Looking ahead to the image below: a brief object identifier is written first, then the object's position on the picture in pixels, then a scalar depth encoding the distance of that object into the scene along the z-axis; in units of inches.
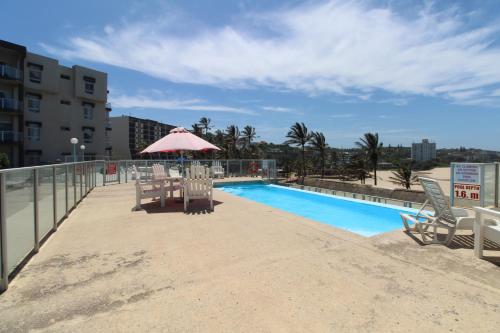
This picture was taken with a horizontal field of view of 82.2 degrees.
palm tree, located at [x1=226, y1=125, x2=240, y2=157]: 1823.3
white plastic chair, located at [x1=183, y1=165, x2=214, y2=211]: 279.4
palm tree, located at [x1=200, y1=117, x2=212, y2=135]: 2033.7
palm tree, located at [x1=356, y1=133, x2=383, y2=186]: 1529.3
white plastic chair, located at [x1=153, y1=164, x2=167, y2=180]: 329.3
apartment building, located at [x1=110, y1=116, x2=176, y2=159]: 2624.5
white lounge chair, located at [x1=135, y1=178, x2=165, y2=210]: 276.7
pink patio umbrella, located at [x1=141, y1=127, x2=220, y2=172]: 314.0
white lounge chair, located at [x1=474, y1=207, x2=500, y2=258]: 141.5
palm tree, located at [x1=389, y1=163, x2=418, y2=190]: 1187.3
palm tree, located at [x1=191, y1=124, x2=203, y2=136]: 2004.3
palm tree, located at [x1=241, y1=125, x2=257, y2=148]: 1952.9
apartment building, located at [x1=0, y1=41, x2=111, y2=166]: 1054.4
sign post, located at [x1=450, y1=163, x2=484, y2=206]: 283.7
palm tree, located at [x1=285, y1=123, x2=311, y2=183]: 1651.1
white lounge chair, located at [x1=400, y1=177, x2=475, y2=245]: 168.2
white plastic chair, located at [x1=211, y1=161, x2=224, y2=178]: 685.7
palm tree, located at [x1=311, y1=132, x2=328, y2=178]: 1803.0
